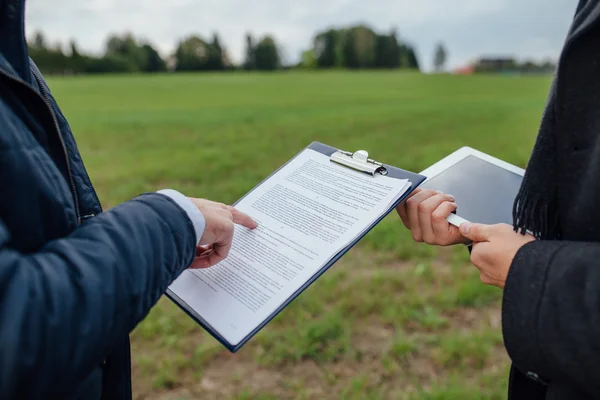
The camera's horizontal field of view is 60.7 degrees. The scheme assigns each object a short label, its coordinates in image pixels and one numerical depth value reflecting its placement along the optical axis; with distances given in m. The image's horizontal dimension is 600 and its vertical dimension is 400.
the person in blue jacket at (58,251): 0.76
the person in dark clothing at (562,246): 0.88
